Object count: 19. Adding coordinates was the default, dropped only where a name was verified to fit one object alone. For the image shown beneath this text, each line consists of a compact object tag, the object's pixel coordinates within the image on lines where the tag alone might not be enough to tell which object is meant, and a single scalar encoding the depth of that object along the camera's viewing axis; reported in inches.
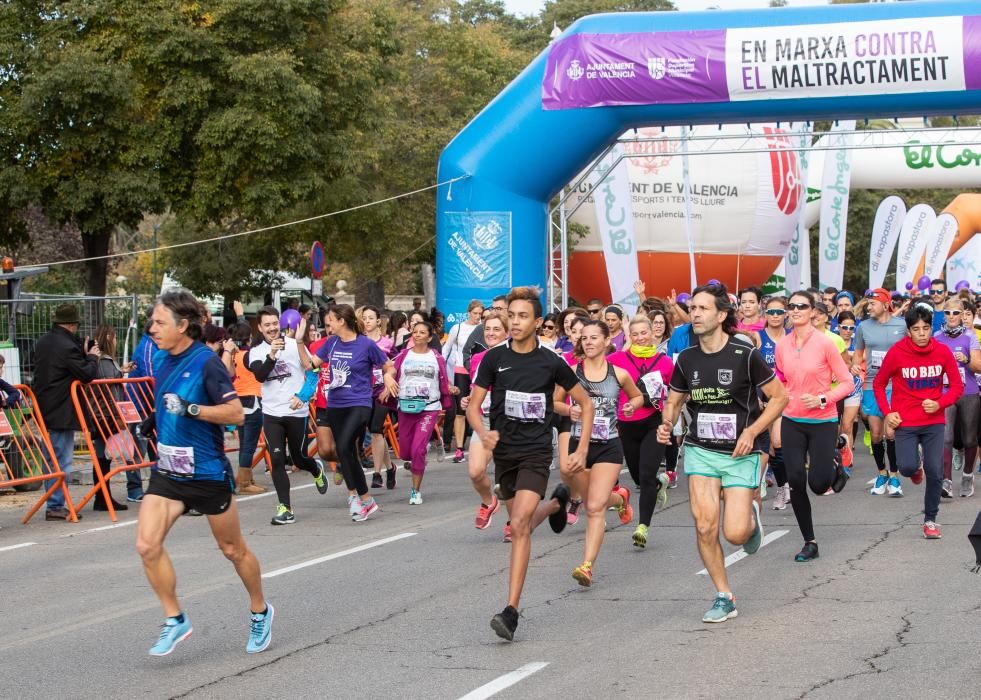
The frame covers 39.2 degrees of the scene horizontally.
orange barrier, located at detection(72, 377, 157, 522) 495.2
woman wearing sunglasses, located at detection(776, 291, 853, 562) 367.9
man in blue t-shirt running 258.8
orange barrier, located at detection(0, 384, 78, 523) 476.4
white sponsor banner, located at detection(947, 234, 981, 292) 1591.7
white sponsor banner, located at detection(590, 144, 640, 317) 1019.9
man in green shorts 289.9
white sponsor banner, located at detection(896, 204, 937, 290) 1427.2
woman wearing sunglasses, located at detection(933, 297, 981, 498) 490.3
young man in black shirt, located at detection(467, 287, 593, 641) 293.3
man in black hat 493.0
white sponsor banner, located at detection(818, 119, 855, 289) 1257.4
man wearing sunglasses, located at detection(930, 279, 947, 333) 635.5
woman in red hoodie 409.1
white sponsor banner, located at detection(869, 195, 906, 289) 1360.0
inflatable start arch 757.3
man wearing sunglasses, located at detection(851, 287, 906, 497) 532.7
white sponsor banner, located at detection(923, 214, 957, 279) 1469.0
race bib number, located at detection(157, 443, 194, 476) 260.5
